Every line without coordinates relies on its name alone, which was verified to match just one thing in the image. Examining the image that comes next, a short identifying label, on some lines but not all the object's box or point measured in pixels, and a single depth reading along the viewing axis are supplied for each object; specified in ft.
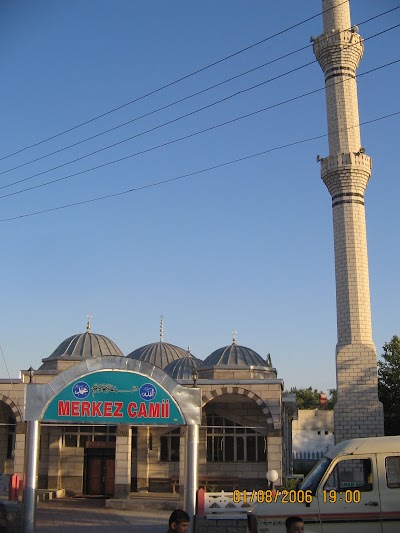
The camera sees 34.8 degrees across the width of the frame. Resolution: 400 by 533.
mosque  75.97
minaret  77.92
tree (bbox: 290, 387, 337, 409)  234.31
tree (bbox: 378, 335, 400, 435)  98.48
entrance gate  47.19
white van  29.19
